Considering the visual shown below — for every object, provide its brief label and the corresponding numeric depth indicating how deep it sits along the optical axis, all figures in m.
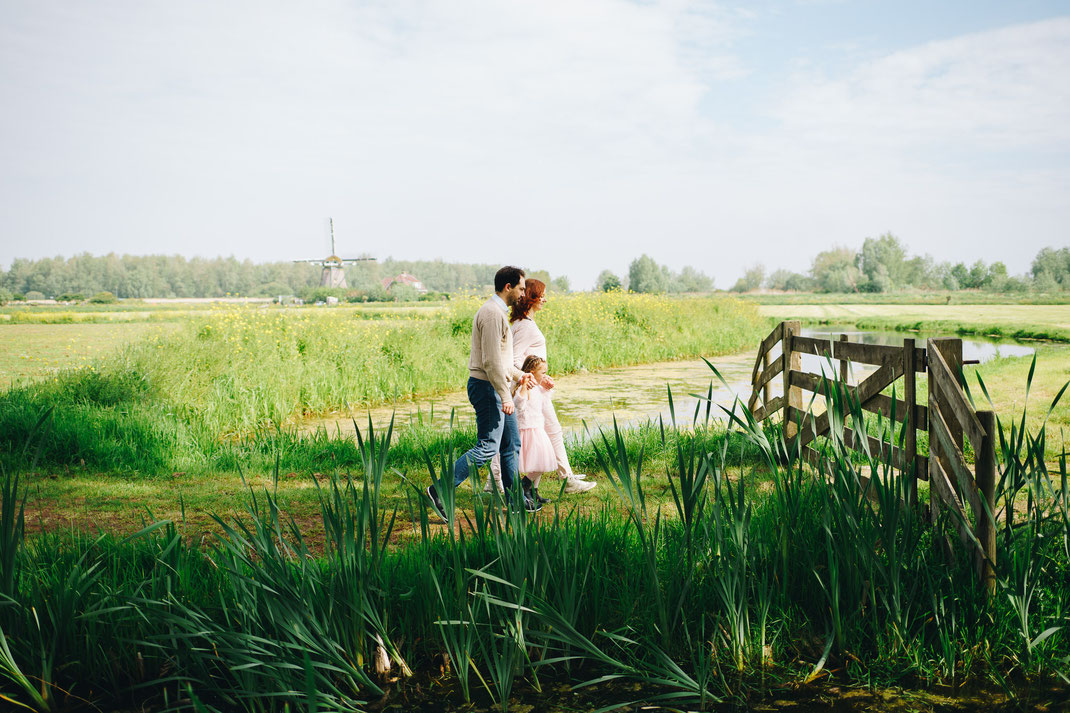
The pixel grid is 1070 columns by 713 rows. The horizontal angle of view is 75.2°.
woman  5.63
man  4.96
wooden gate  2.89
